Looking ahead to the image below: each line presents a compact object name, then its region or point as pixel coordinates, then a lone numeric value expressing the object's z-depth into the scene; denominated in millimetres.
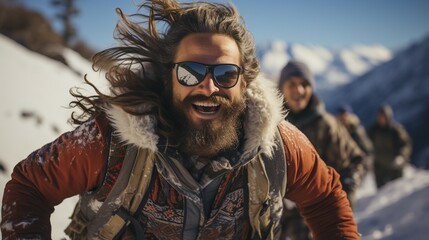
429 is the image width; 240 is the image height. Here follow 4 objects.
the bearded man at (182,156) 1865
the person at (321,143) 3707
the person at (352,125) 6191
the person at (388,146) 8406
